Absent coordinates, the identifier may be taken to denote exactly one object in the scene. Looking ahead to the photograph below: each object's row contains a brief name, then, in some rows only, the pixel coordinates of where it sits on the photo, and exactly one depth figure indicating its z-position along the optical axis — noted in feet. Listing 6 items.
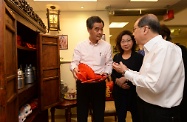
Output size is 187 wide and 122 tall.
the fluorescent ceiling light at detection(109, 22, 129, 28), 14.47
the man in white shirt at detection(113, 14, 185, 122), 2.93
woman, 4.56
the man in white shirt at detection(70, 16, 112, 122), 4.44
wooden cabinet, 2.91
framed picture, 9.69
